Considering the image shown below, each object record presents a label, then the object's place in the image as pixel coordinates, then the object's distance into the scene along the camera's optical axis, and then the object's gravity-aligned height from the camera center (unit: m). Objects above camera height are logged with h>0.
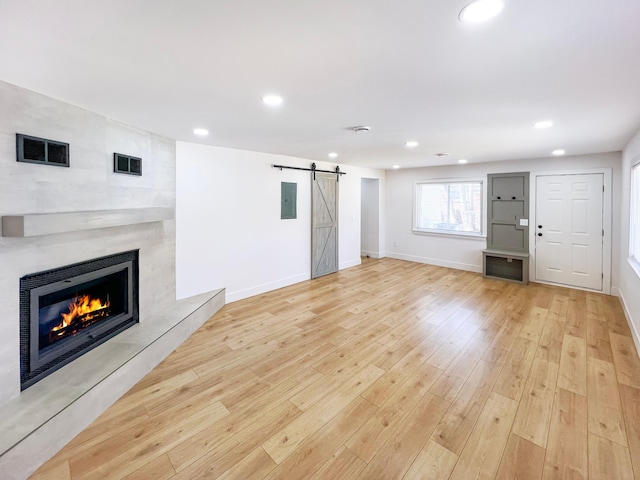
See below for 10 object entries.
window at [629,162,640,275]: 3.65 +0.21
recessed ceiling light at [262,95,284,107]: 2.26 +1.05
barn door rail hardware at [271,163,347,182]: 5.17 +1.25
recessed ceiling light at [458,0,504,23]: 1.17 +0.92
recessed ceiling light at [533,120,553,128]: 2.96 +1.14
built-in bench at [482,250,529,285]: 5.62 -0.61
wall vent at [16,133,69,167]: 2.03 +0.60
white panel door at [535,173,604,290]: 5.07 +0.11
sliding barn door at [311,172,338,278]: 5.87 +0.22
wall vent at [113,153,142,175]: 2.89 +0.70
